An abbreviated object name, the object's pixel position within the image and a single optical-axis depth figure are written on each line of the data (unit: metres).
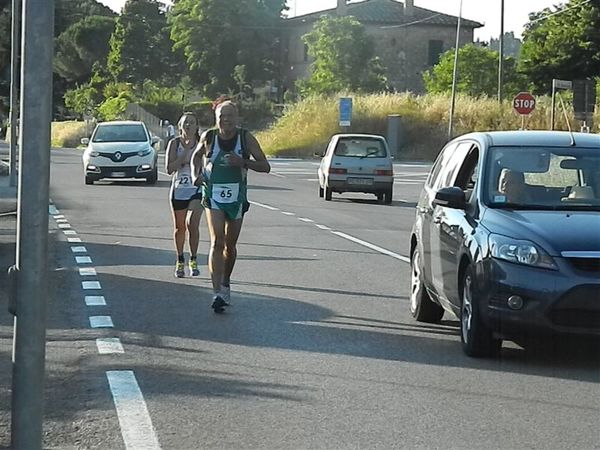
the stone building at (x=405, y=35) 94.94
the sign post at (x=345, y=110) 61.91
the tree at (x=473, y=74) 76.75
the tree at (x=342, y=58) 77.19
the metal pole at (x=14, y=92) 28.64
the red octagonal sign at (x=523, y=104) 42.19
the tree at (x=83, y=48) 109.56
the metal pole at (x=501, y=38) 56.28
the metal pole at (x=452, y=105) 57.46
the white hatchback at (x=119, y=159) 35.28
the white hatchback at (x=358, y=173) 31.14
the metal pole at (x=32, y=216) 4.88
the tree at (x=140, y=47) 98.88
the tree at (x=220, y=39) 93.25
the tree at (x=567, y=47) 70.38
